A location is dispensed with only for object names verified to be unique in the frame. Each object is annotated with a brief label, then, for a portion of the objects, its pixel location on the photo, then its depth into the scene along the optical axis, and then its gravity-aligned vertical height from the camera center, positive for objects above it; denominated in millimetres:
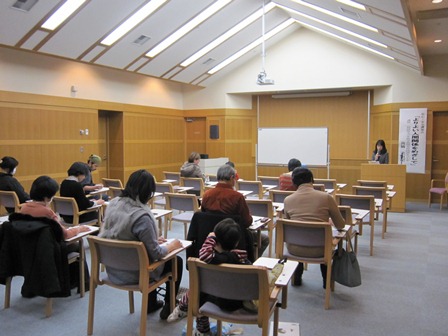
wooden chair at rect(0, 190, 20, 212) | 4840 -668
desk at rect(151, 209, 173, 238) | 4112 -713
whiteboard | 10961 +120
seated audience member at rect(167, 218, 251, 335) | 2322 -632
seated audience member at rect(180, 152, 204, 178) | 7086 -380
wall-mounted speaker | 11906 +548
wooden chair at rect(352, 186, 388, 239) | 5922 -688
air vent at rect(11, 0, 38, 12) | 5754 +2163
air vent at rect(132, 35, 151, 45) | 7973 +2281
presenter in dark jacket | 8875 -104
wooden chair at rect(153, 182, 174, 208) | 6285 -677
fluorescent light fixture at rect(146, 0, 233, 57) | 8109 +2682
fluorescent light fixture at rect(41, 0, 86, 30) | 6284 +2240
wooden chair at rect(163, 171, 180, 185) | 8405 -614
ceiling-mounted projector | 9102 +1632
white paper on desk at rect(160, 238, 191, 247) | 3029 -777
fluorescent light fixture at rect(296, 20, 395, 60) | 9305 +2732
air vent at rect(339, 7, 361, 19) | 6380 +2318
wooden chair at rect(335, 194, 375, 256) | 5035 -710
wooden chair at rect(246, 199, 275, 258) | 4656 -731
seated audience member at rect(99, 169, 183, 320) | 2783 -539
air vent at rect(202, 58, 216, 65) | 10299 +2366
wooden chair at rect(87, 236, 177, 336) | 2691 -836
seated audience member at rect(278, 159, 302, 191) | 5410 -452
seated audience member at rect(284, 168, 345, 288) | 3572 -543
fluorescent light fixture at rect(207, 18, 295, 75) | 10172 +2830
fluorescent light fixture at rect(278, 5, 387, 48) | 8077 +2683
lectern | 8227 -582
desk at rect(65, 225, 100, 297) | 3286 -999
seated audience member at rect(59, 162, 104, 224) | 4652 -497
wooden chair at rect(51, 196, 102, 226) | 4520 -720
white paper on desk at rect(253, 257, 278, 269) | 2603 -784
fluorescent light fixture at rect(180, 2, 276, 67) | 9062 +2816
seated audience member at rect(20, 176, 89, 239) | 3162 -431
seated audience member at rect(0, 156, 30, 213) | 5043 -437
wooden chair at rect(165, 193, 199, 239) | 5118 -750
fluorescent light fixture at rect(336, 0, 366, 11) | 5639 +2190
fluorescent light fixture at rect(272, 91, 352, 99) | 10906 +1594
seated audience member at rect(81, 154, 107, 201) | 5805 -505
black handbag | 3537 -1122
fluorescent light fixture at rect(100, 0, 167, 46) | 7207 +2453
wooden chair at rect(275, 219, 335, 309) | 3398 -809
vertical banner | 9336 +262
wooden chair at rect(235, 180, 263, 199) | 6532 -658
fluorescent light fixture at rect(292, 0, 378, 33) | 6970 +2567
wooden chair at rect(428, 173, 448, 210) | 8562 -902
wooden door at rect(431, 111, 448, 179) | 9555 +119
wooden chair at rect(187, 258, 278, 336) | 2186 -831
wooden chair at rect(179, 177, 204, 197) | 6684 -622
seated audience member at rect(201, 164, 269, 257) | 3492 -492
